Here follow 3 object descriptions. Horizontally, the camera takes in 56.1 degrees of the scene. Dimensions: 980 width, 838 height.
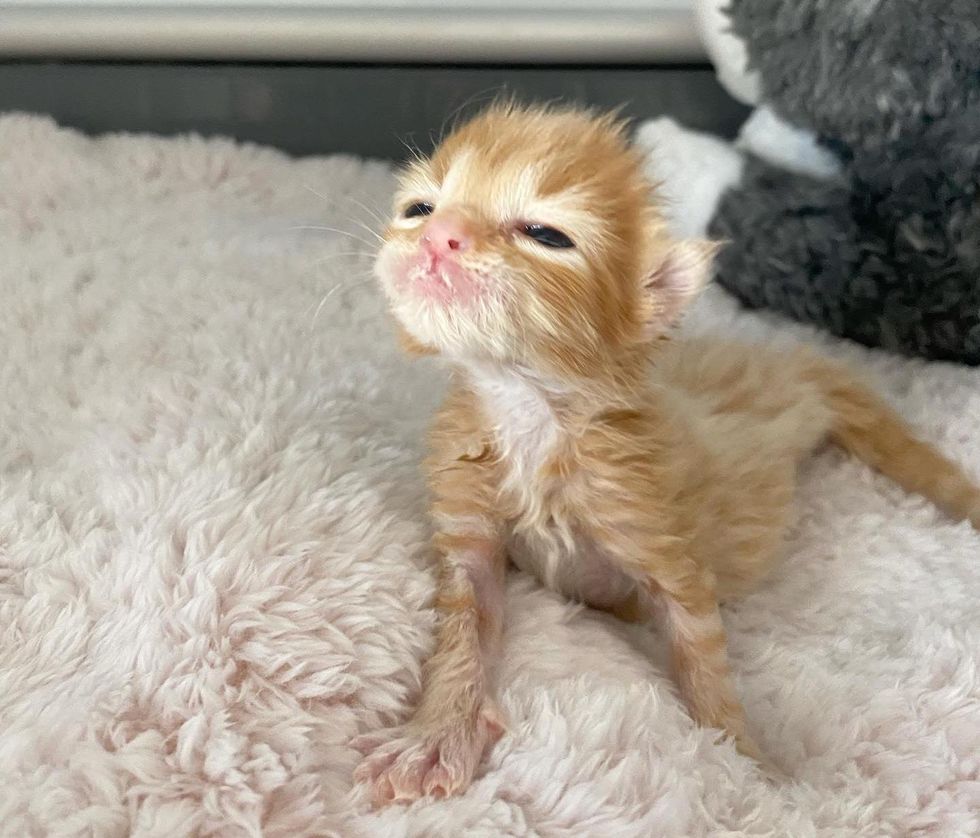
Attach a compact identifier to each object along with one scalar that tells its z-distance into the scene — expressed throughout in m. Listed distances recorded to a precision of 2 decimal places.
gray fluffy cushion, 0.22
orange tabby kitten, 0.12
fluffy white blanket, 0.12
